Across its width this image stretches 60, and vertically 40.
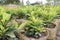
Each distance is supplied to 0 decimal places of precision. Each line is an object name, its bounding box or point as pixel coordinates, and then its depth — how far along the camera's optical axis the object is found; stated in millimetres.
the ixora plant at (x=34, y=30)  1217
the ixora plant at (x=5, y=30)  986
